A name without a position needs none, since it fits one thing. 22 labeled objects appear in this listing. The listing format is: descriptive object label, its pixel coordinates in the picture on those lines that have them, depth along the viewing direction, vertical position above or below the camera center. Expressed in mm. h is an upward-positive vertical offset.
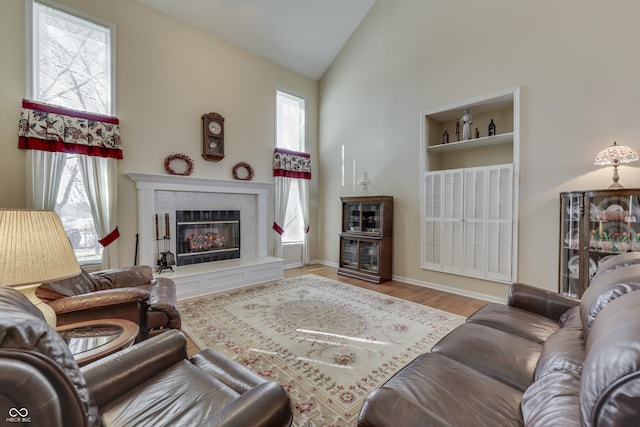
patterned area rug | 1900 -1194
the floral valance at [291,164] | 5371 +950
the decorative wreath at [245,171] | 4885 +726
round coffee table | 1411 -718
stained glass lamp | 2686 +544
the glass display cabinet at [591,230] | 2691 -184
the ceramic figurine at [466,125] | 3969 +1237
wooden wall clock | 4480 +1218
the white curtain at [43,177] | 3133 +389
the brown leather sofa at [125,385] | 595 -662
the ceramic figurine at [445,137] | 4340 +1160
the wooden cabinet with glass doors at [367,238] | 4672 -453
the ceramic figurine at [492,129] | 3789 +1127
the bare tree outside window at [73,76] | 3262 +1660
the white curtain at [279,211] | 5422 +10
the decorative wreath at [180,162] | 4156 +729
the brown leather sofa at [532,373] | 627 -687
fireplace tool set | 3945 -618
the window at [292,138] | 5605 +1517
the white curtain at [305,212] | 5836 -8
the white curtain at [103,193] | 3490 +228
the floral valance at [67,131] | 3102 +950
